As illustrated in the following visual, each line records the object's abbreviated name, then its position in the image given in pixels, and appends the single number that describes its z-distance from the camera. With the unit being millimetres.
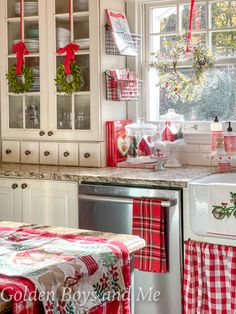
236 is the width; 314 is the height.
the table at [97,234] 2117
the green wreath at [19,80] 4352
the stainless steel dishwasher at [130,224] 3432
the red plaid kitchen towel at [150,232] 3428
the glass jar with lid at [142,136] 4152
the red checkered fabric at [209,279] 3264
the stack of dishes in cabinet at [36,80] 4371
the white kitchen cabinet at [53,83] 4102
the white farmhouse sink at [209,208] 3215
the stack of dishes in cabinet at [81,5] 4137
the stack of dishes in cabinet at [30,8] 4328
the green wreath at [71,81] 4145
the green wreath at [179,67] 4098
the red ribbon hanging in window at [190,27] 3828
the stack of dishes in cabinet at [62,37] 4215
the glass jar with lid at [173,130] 4117
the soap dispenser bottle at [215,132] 3891
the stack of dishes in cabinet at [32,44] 4348
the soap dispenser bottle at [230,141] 3879
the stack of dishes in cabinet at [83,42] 4129
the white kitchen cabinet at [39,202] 3840
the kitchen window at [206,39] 4082
